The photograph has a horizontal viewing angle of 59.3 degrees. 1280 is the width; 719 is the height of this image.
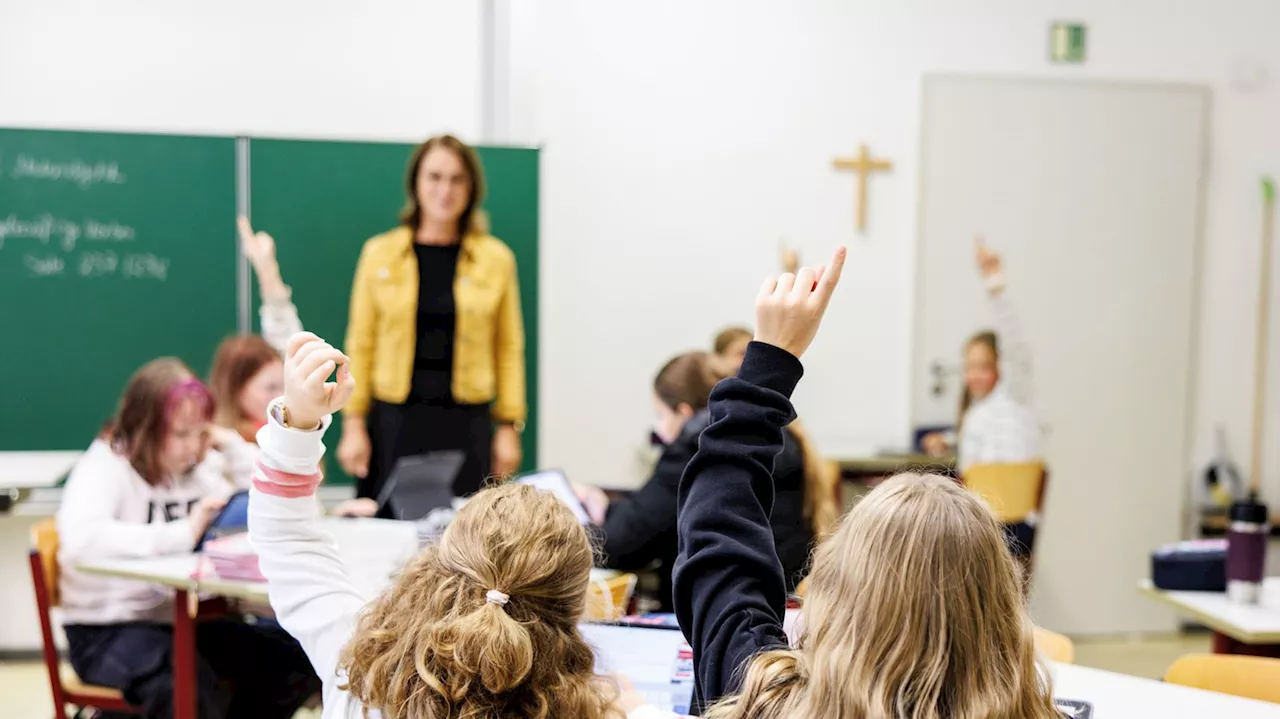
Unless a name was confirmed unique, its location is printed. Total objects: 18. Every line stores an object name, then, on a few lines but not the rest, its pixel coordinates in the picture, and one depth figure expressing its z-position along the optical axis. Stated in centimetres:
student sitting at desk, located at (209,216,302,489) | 323
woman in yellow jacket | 375
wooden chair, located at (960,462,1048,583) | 374
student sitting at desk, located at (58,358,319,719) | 262
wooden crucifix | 473
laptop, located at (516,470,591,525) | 276
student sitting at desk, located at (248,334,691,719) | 124
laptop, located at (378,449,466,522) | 294
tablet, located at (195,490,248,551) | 267
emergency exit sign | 485
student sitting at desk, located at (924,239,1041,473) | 425
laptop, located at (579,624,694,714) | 171
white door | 477
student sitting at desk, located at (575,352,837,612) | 262
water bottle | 249
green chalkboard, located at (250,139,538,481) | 396
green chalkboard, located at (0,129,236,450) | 386
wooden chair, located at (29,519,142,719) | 261
